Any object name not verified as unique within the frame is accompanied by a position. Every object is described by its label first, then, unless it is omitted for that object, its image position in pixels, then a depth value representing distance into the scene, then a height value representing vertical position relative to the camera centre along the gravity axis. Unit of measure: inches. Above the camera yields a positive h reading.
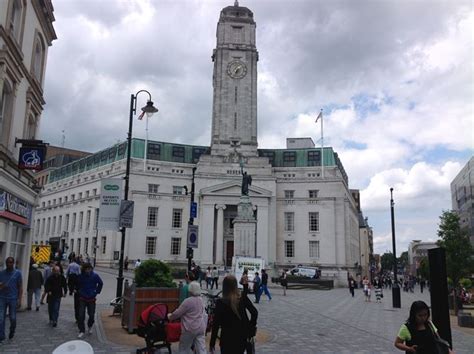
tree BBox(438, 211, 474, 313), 1052.5 +38.5
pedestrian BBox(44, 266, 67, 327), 528.7 -36.6
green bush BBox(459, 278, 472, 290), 1101.3 -31.3
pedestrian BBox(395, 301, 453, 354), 227.6 -32.2
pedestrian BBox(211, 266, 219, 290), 1452.1 -45.1
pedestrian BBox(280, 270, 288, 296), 1345.2 -47.4
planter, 494.9 -39.4
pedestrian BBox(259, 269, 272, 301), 1096.2 -45.0
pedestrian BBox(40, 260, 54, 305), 781.6 -19.7
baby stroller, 339.3 -47.0
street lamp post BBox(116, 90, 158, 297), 692.7 +240.1
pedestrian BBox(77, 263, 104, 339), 477.7 -29.9
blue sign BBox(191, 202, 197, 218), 979.3 +115.2
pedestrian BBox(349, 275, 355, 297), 1493.5 -58.4
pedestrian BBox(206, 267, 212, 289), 1445.6 -45.4
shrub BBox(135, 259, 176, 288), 530.6 -14.6
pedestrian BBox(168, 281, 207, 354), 303.0 -39.5
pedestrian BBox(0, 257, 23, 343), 423.4 -27.6
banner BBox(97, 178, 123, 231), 655.1 +82.8
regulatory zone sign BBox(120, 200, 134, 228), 669.3 +71.0
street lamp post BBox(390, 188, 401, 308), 1063.0 -18.4
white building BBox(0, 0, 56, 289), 568.4 +220.5
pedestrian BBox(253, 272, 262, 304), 960.3 -49.0
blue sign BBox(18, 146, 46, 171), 612.4 +135.5
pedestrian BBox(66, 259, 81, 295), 770.8 -11.9
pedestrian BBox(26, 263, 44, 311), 671.8 -36.4
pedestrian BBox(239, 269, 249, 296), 756.9 -23.2
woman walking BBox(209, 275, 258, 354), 248.7 -30.4
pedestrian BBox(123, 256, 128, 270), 2262.2 -5.8
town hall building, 2642.7 +422.8
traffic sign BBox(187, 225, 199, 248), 834.8 +46.6
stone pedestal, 1552.7 +103.7
